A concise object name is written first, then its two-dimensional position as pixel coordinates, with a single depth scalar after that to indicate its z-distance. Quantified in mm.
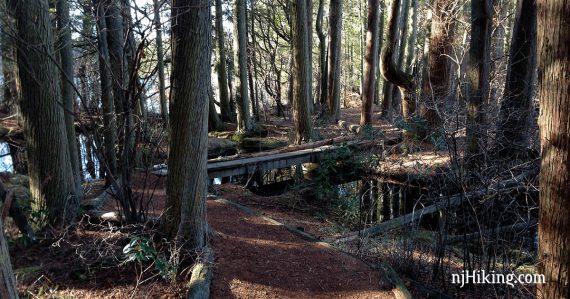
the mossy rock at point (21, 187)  6454
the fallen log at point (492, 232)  5070
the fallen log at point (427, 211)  4828
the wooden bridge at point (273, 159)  12031
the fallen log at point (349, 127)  16094
